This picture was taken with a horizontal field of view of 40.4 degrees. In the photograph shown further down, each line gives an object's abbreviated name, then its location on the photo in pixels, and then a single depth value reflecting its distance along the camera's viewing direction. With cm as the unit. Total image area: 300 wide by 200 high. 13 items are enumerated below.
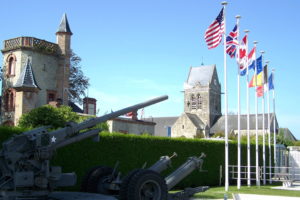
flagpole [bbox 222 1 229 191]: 1922
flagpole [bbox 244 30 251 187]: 2220
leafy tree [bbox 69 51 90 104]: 5201
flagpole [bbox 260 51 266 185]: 2610
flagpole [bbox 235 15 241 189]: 2058
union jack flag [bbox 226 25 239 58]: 2017
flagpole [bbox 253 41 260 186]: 2284
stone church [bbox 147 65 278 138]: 8869
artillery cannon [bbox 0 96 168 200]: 804
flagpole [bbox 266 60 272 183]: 2745
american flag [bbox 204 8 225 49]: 1902
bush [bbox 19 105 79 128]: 2538
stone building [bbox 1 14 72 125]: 3406
